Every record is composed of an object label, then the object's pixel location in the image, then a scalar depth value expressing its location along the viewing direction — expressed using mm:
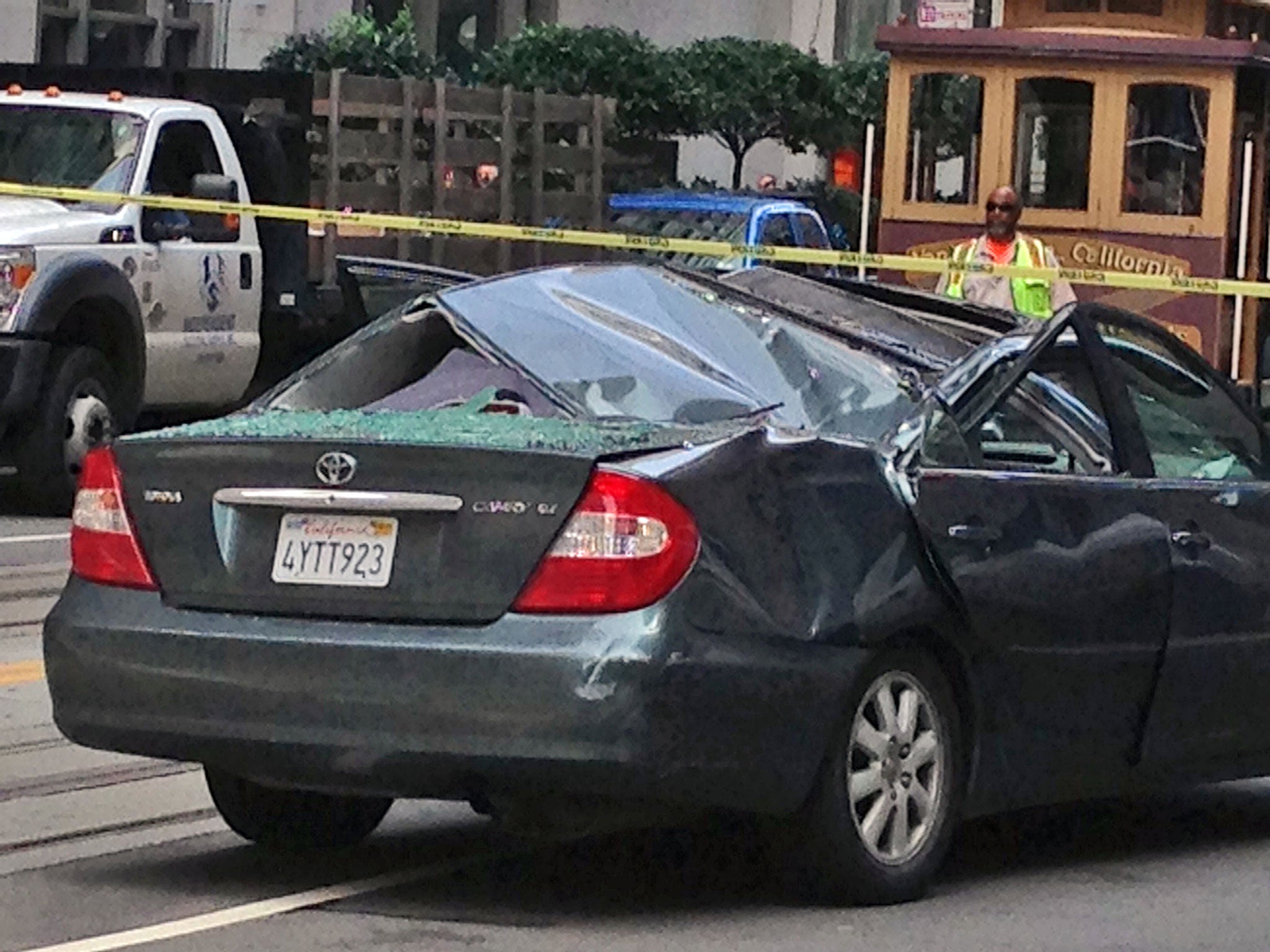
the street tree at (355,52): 31219
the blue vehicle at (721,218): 23922
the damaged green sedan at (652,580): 6926
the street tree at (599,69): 31922
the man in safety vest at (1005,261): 15031
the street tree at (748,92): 33125
